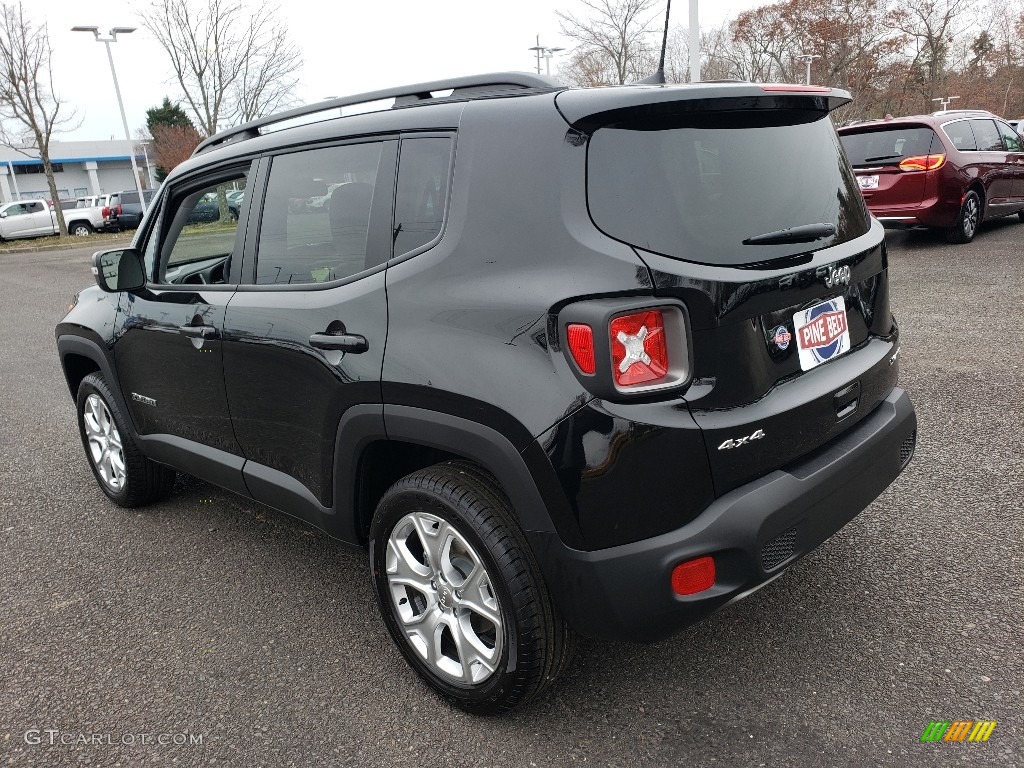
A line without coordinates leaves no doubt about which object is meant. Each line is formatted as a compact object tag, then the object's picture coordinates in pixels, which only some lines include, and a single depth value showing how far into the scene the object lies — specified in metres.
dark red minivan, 9.33
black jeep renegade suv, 1.97
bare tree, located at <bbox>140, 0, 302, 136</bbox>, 27.64
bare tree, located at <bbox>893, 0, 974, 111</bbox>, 46.13
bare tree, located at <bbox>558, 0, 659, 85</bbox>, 27.89
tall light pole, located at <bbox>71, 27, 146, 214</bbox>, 24.53
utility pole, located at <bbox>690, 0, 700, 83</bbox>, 12.68
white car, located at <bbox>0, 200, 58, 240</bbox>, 27.86
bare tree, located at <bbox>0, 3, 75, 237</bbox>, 24.19
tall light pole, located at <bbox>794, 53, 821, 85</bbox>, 38.97
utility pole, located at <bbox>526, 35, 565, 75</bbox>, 40.51
